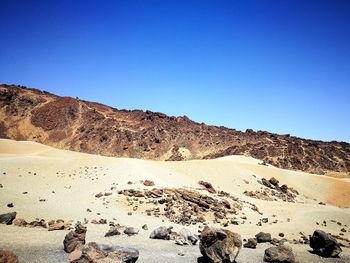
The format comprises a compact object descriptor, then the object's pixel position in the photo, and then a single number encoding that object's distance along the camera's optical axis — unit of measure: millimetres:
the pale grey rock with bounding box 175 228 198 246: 14160
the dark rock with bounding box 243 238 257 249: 14820
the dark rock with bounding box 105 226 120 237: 14271
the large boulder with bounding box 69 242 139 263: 9914
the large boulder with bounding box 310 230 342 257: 14344
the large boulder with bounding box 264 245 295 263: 12688
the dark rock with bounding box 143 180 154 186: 23597
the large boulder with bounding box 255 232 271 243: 16047
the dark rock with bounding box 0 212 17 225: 14492
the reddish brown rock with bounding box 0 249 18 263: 8783
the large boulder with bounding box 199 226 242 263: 11773
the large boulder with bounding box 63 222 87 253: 11656
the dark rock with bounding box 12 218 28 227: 14578
